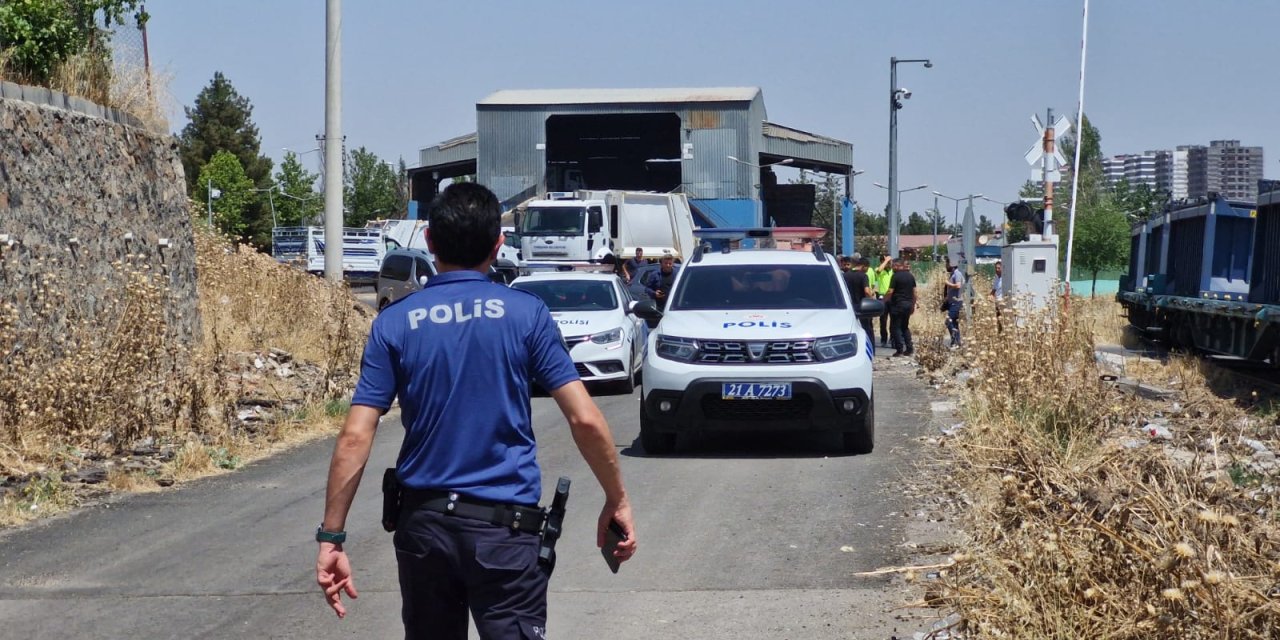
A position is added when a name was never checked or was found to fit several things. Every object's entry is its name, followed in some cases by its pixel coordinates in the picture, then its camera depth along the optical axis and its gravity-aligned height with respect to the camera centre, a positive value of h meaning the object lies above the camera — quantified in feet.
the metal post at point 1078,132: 81.20 +4.48
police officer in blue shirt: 12.66 -2.36
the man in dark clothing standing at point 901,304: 75.97 -5.69
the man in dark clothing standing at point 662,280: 79.05 -4.88
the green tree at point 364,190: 304.91 -0.43
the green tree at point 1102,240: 232.12 -6.23
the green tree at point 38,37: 48.80 +5.11
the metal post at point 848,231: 179.42 -4.26
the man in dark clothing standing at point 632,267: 98.13 -5.24
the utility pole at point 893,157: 134.51 +3.94
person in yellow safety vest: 83.76 -4.79
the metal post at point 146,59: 60.13 +5.50
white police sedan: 58.29 -5.43
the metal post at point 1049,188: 72.18 +0.69
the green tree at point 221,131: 299.17 +11.71
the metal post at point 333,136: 71.87 +2.66
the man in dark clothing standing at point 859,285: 73.61 -4.57
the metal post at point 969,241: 67.05 -1.99
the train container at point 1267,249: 62.75 -1.95
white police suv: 37.91 -4.82
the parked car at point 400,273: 100.68 -5.98
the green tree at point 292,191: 291.17 -0.82
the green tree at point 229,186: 253.44 -0.09
